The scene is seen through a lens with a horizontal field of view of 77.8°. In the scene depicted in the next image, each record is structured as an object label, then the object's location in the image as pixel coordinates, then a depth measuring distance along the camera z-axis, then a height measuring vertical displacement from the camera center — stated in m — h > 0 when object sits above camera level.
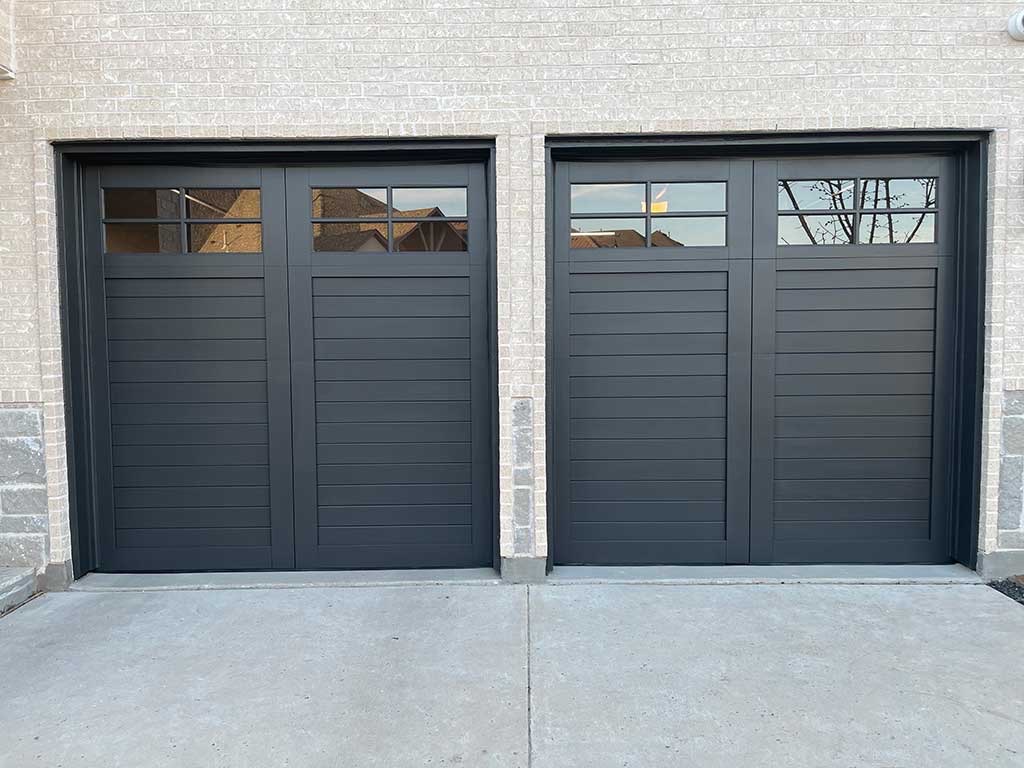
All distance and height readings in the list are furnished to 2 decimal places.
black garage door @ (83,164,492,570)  4.10 -0.03
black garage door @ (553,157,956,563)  4.10 +0.00
